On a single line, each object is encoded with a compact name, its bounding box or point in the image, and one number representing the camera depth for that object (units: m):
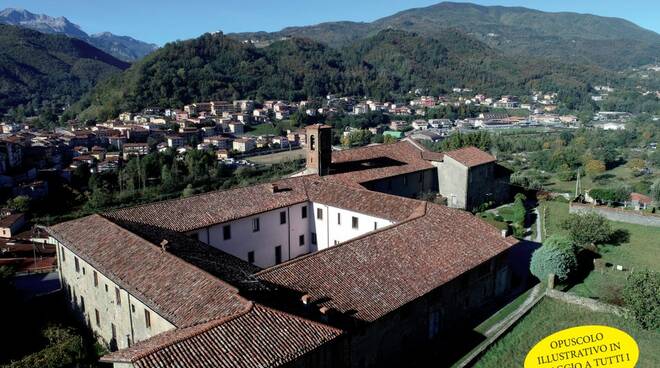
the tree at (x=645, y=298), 23.44
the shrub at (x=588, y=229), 36.47
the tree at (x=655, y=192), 59.91
